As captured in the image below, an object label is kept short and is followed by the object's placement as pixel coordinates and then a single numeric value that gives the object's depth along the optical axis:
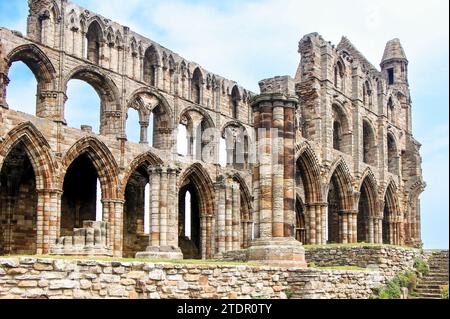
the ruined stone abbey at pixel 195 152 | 16.08
